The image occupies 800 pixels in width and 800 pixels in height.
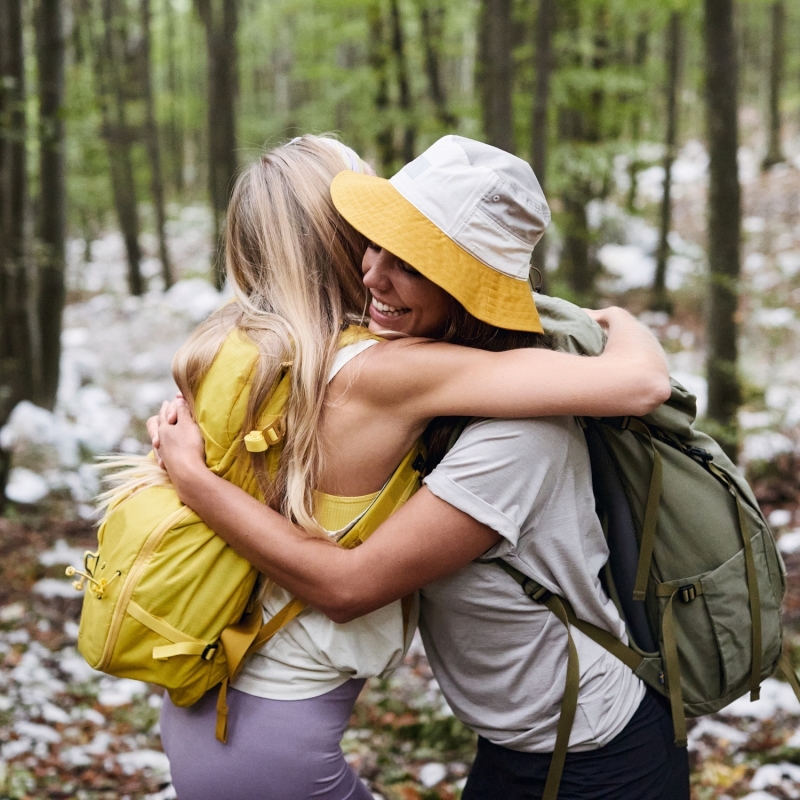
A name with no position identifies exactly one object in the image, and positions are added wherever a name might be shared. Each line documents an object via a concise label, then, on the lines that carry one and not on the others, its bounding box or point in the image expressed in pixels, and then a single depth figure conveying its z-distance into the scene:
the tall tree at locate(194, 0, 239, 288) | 12.03
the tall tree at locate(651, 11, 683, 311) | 13.34
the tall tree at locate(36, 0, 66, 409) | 7.89
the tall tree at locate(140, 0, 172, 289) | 17.22
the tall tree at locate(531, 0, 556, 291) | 7.12
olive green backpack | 1.85
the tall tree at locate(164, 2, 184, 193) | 26.95
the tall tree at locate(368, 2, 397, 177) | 12.00
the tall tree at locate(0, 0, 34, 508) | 6.17
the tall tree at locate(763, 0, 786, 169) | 19.88
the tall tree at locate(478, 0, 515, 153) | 5.72
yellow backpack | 1.72
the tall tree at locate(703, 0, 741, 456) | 5.37
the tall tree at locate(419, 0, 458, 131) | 11.92
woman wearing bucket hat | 1.66
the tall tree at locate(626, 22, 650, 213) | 12.70
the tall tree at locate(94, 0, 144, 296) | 16.56
